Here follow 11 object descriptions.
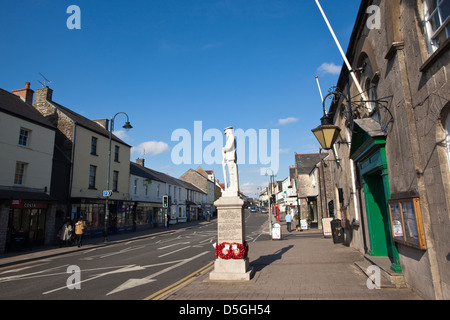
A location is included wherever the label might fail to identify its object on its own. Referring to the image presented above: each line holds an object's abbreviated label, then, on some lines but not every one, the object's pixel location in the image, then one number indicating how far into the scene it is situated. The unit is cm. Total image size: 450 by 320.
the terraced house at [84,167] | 2175
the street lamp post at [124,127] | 2036
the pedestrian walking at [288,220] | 2479
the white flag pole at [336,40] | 831
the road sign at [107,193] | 2029
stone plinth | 802
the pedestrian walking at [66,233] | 1783
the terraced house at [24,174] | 1609
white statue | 912
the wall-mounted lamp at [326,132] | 756
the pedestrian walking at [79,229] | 1773
